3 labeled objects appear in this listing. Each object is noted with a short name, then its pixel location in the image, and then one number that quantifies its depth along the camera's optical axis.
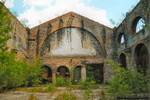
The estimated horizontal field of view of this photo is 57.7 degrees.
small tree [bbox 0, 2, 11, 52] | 4.91
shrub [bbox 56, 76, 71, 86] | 7.13
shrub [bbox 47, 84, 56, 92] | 7.16
